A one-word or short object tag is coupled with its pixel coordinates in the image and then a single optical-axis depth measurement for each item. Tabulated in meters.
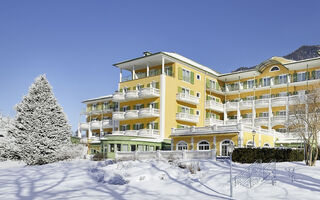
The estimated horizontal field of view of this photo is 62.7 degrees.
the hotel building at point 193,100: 32.02
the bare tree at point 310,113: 22.10
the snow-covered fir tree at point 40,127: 26.49
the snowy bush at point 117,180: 16.32
